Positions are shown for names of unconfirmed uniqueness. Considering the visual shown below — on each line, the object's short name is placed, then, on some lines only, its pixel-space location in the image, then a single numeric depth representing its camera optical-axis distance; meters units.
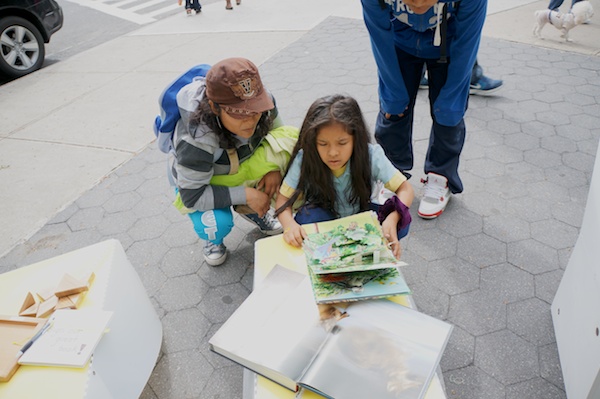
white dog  4.15
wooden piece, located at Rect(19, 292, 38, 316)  1.36
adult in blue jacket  1.79
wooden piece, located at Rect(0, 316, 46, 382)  1.20
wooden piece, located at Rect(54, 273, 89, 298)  1.41
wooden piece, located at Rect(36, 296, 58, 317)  1.35
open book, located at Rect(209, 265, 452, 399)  1.05
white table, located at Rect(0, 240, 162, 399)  1.19
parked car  4.79
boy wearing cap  1.62
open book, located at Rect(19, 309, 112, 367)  1.21
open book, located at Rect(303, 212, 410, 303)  1.24
